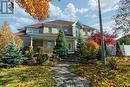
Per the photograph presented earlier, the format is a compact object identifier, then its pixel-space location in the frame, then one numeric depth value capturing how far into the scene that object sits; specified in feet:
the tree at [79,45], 37.83
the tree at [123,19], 24.33
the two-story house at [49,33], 46.52
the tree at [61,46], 37.63
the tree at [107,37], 41.96
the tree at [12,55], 25.39
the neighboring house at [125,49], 42.58
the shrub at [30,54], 31.18
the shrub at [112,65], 21.28
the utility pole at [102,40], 23.73
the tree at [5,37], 29.51
